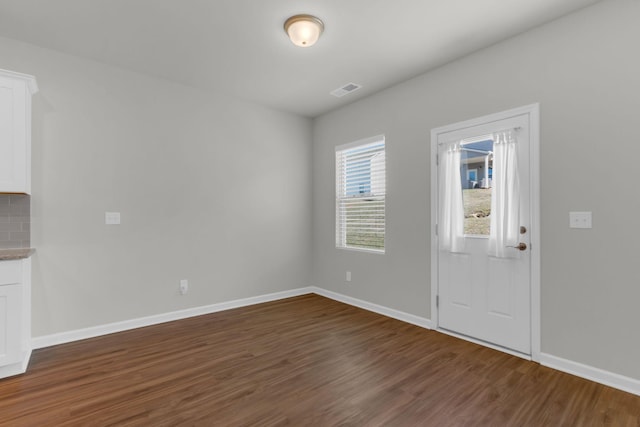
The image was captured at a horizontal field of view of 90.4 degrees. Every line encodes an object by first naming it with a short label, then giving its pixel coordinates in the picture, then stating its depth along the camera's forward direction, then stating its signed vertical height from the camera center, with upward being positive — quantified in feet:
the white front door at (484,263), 9.21 -1.64
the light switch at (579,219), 8.11 -0.21
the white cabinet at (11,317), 7.87 -2.56
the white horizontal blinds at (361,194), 13.85 +0.86
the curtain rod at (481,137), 9.37 +2.42
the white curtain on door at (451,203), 10.75 +0.32
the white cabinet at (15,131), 8.43 +2.26
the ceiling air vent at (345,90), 12.82 +5.16
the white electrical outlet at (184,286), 12.82 -2.93
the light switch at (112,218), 11.19 -0.13
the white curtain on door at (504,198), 9.34 +0.43
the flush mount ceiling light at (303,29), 8.48 +5.05
